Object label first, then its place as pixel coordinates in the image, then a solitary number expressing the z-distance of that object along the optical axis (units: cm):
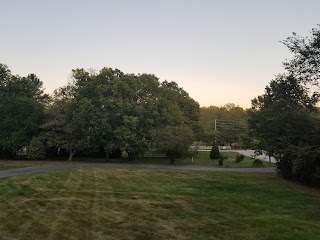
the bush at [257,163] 2544
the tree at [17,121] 2829
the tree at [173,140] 2572
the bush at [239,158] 2943
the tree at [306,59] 1212
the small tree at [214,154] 3250
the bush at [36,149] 2777
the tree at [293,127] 1424
